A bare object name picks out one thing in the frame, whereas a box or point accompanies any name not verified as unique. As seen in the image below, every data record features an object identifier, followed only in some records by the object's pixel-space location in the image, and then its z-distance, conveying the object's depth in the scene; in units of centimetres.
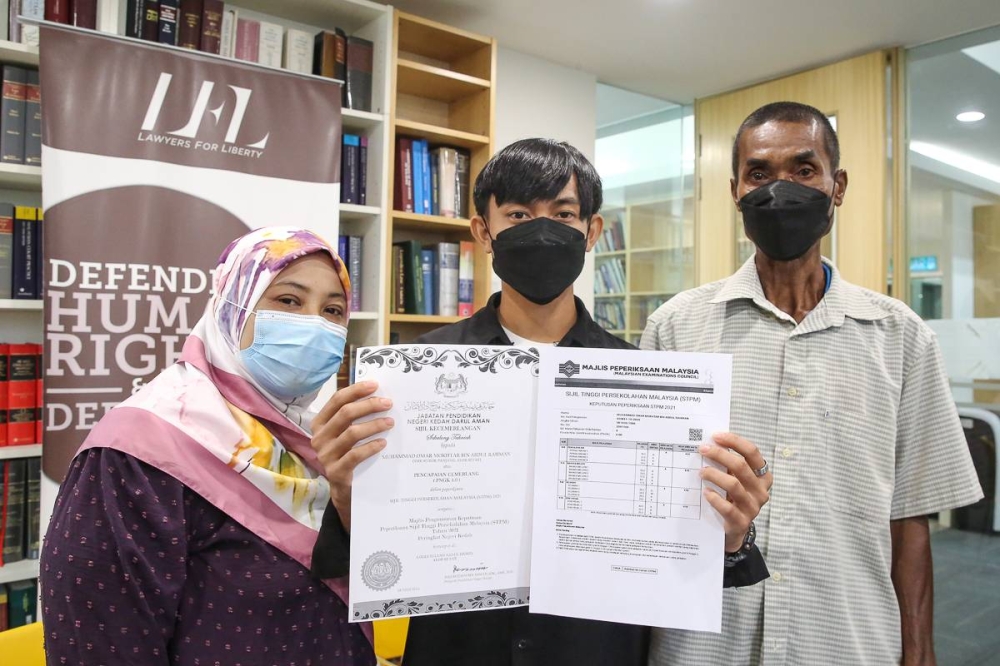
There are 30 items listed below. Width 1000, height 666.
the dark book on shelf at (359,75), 307
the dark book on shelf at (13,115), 234
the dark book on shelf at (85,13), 241
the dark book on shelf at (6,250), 234
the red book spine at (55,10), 238
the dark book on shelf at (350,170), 311
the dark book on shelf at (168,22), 260
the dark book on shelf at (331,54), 304
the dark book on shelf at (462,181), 342
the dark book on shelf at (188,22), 267
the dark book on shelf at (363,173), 315
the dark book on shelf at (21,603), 237
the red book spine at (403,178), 326
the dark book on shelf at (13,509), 234
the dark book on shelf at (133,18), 255
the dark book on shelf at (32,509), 238
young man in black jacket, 100
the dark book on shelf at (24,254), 237
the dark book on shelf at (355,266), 317
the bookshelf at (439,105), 320
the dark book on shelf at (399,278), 325
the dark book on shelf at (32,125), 238
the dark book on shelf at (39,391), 239
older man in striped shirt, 119
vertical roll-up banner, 227
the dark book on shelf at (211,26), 270
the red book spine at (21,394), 234
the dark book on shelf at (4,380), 232
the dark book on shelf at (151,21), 257
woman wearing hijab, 105
